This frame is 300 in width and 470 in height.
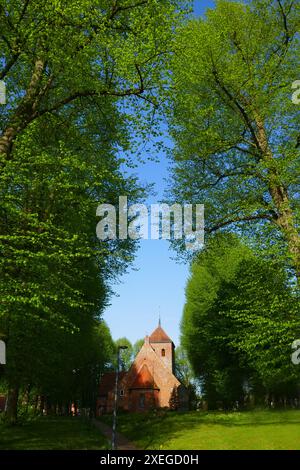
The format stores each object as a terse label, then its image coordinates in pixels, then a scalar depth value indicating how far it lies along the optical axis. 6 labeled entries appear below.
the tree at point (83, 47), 13.45
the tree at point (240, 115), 18.42
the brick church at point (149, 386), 57.94
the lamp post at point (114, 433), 17.02
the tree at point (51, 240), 12.66
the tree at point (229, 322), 17.05
